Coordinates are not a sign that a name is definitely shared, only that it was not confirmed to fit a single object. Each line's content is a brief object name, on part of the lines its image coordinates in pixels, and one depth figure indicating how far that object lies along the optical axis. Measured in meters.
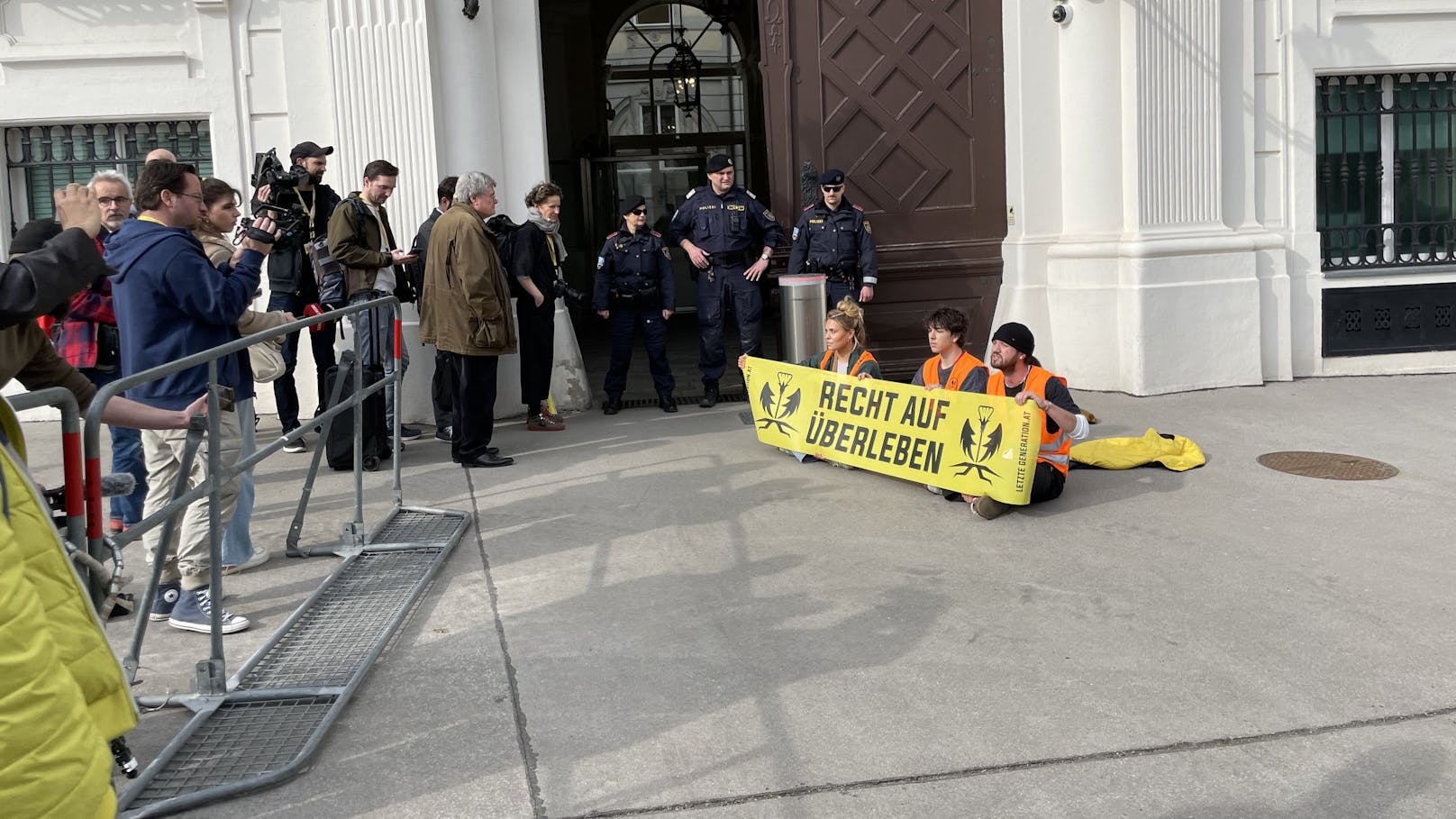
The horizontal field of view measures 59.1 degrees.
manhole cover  7.34
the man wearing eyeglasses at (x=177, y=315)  5.11
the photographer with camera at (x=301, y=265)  8.34
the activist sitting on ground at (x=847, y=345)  8.00
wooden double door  10.47
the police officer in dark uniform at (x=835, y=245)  9.96
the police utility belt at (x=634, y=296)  10.20
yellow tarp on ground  7.64
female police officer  10.22
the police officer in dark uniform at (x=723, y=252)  10.18
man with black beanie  6.78
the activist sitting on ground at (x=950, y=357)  7.29
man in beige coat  7.98
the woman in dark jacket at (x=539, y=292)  9.38
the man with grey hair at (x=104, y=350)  6.11
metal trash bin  9.69
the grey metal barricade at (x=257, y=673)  3.73
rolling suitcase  8.24
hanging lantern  18.50
